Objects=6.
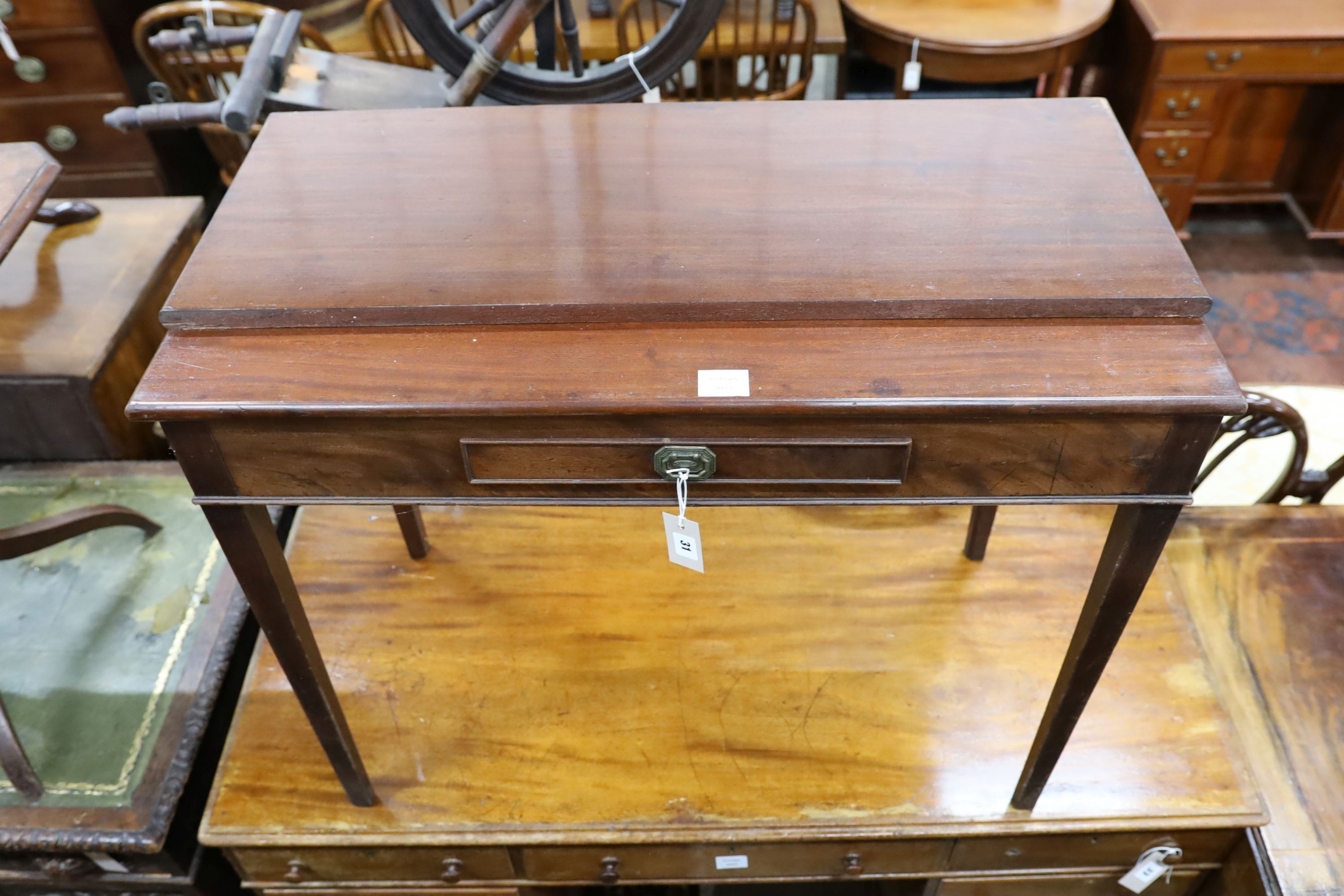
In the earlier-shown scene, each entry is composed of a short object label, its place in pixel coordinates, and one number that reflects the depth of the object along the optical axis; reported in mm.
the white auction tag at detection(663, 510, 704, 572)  1022
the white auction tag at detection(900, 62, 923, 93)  2670
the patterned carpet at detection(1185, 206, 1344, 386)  2658
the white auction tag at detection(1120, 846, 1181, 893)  1436
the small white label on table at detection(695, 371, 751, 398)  928
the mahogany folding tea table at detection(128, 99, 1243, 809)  940
